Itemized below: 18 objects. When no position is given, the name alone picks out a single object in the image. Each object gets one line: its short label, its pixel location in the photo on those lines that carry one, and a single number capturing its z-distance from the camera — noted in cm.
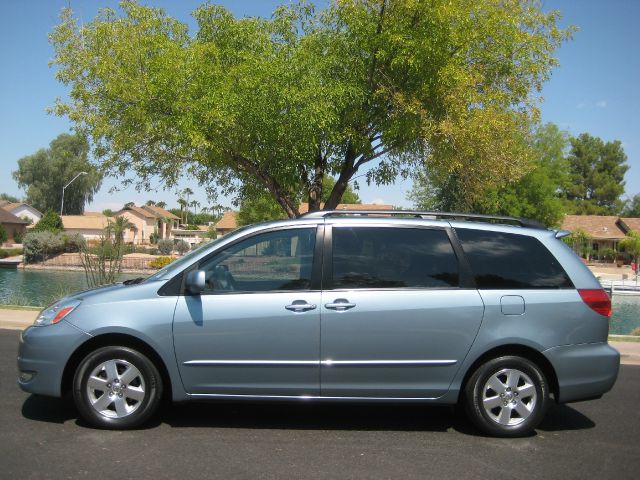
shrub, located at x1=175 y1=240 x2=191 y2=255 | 5469
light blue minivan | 512
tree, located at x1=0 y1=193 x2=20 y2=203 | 12489
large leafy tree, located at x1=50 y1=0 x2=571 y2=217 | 1293
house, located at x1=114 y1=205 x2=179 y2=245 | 7538
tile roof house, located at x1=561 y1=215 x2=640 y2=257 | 6147
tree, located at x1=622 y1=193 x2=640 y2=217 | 8948
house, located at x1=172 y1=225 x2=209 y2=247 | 8388
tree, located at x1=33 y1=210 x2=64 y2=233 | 4949
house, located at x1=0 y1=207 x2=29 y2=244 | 6301
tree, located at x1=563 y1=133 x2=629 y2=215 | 7712
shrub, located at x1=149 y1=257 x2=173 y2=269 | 3675
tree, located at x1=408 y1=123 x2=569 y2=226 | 4091
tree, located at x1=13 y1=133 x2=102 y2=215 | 7538
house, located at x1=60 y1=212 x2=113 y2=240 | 6681
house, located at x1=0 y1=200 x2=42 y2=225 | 7362
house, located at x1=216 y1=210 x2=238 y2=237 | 6444
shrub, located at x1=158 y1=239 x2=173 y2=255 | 5412
